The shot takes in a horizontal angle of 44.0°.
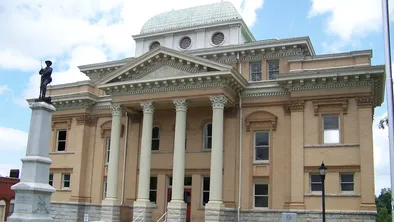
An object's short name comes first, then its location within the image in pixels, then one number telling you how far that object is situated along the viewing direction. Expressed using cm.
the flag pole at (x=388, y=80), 1516
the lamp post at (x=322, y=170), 2194
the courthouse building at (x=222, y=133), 2730
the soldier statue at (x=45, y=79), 1817
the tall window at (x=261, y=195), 2964
